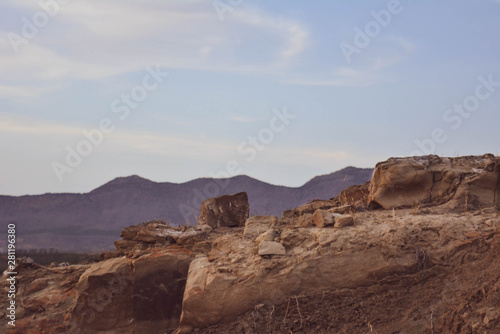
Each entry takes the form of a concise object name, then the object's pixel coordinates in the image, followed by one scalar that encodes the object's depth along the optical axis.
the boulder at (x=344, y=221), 8.31
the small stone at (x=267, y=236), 8.23
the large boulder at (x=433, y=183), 9.45
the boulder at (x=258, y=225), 8.79
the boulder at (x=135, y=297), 8.54
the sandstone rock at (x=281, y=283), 7.56
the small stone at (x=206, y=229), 9.61
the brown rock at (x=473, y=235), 7.90
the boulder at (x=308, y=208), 10.01
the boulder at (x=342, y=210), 9.16
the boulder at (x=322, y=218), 8.42
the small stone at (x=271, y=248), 7.89
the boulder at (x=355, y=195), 10.66
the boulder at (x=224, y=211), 10.23
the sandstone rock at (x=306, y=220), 8.75
